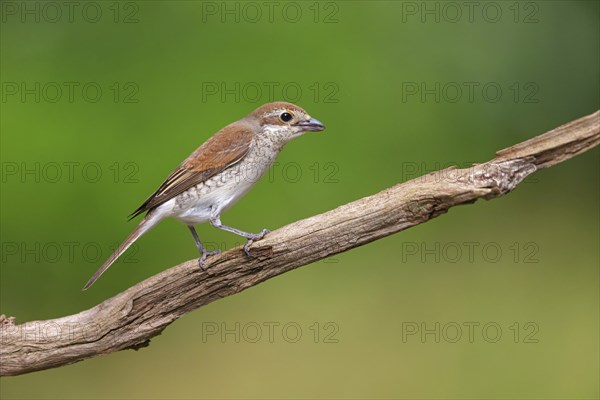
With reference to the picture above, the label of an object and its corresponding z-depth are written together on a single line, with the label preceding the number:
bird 8.07
